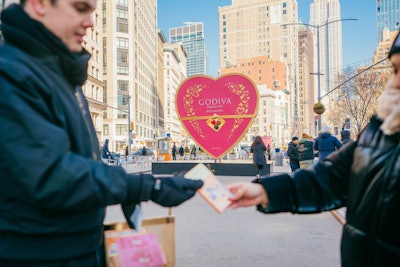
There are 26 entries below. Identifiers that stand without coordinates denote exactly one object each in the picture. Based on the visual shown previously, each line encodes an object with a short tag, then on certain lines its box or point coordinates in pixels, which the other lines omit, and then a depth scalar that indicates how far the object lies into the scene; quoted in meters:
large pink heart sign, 15.24
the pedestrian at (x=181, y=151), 37.59
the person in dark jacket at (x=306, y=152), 11.84
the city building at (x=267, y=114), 111.25
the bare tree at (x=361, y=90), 30.72
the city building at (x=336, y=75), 33.50
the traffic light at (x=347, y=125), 18.67
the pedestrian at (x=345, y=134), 12.69
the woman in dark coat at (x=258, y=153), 14.37
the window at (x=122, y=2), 63.75
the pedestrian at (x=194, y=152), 34.34
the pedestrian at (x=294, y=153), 13.38
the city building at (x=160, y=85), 96.62
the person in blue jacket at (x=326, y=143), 10.41
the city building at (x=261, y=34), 134.38
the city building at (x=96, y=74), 46.09
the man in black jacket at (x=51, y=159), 1.18
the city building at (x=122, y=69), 61.31
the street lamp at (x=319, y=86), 22.71
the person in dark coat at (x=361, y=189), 1.32
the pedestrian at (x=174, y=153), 34.34
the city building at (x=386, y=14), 178.88
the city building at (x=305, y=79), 159.25
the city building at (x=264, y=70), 120.38
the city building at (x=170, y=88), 111.38
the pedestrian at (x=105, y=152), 18.98
